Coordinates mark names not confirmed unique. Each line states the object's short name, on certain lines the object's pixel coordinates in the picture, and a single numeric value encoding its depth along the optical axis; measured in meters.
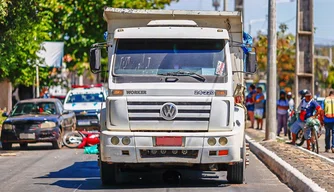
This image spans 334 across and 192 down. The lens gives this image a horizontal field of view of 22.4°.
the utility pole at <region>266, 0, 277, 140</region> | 26.73
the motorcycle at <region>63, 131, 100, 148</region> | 26.39
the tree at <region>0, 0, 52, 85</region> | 25.14
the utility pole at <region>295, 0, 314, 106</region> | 30.20
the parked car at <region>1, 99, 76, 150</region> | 25.59
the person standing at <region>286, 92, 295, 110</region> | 33.72
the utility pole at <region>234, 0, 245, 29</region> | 44.34
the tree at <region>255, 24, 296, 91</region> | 64.31
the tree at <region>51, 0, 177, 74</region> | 42.50
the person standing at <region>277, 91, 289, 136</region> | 31.66
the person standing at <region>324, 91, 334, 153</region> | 24.27
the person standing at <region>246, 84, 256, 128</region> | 37.22
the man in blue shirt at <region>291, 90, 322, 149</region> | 24.11
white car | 31.00
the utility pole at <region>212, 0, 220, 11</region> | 57.53
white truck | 14.32
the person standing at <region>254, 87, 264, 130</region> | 36.81
